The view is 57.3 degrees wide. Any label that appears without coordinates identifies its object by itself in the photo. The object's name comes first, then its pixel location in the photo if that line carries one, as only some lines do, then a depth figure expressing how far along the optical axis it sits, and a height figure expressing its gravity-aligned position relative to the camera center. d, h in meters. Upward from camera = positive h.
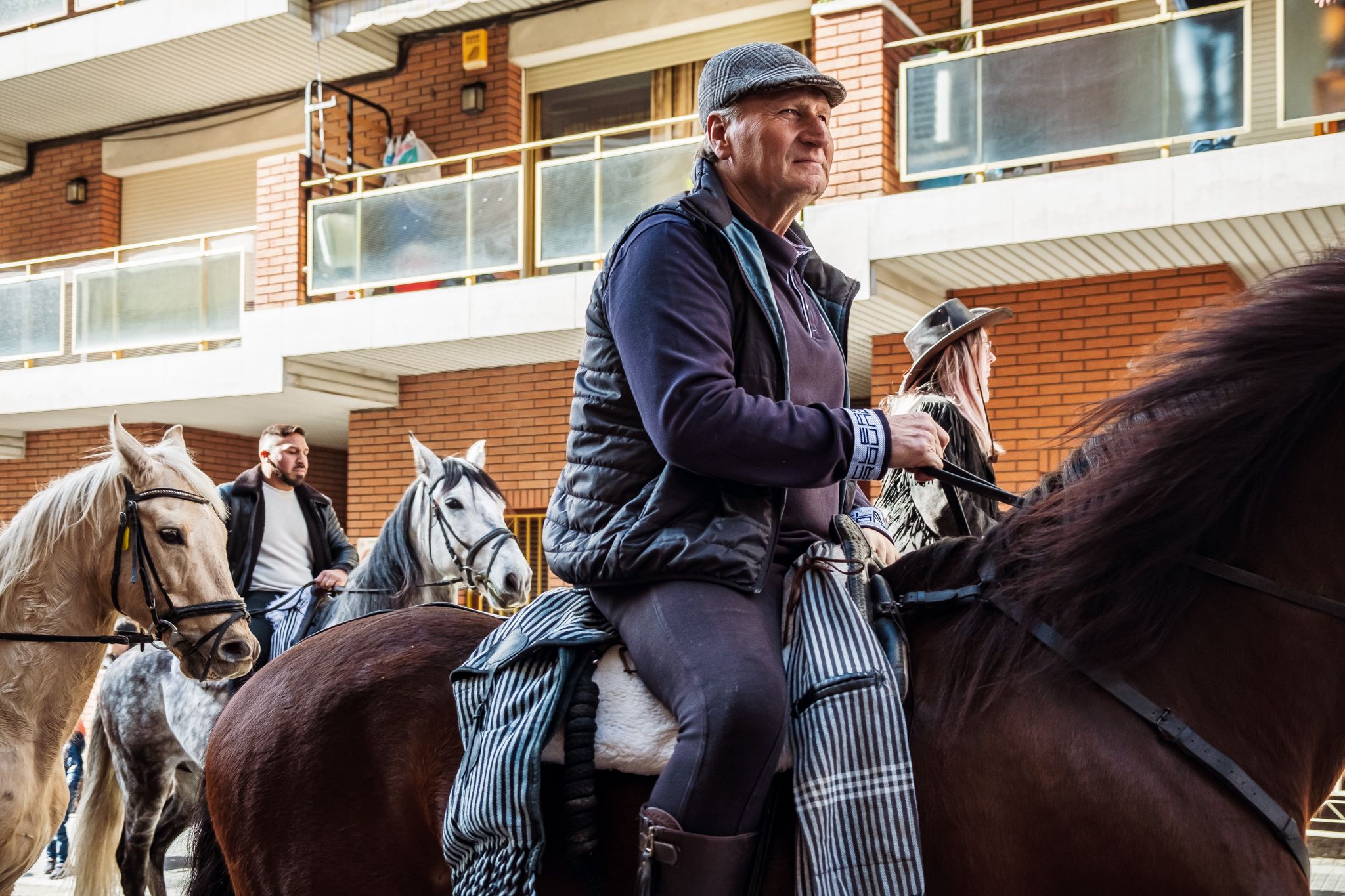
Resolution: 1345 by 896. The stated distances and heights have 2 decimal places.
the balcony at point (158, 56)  13.86 +4.66
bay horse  2.12 -0.37
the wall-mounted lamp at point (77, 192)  17.39 +3.60
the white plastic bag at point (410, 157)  13.87 +3.30
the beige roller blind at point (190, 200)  16.39 +3.38
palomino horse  4.58 -0.56
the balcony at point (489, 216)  11.19 +2.25
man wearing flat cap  2.29 +0.00
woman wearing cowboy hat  4.64 +0.19
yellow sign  14.32 +4.62
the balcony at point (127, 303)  13.43 +1.63
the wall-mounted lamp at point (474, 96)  14.49 +4.14
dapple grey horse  6.65 -1.37
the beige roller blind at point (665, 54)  12.96 +4.43
